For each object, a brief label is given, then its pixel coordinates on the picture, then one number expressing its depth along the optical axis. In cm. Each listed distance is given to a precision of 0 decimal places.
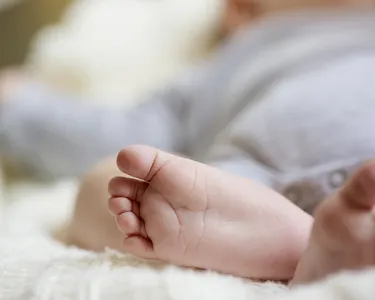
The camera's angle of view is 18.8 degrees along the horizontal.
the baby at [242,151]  46
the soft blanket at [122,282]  41
